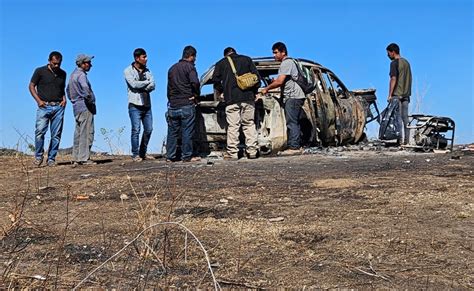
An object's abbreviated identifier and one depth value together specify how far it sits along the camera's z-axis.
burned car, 9.95
